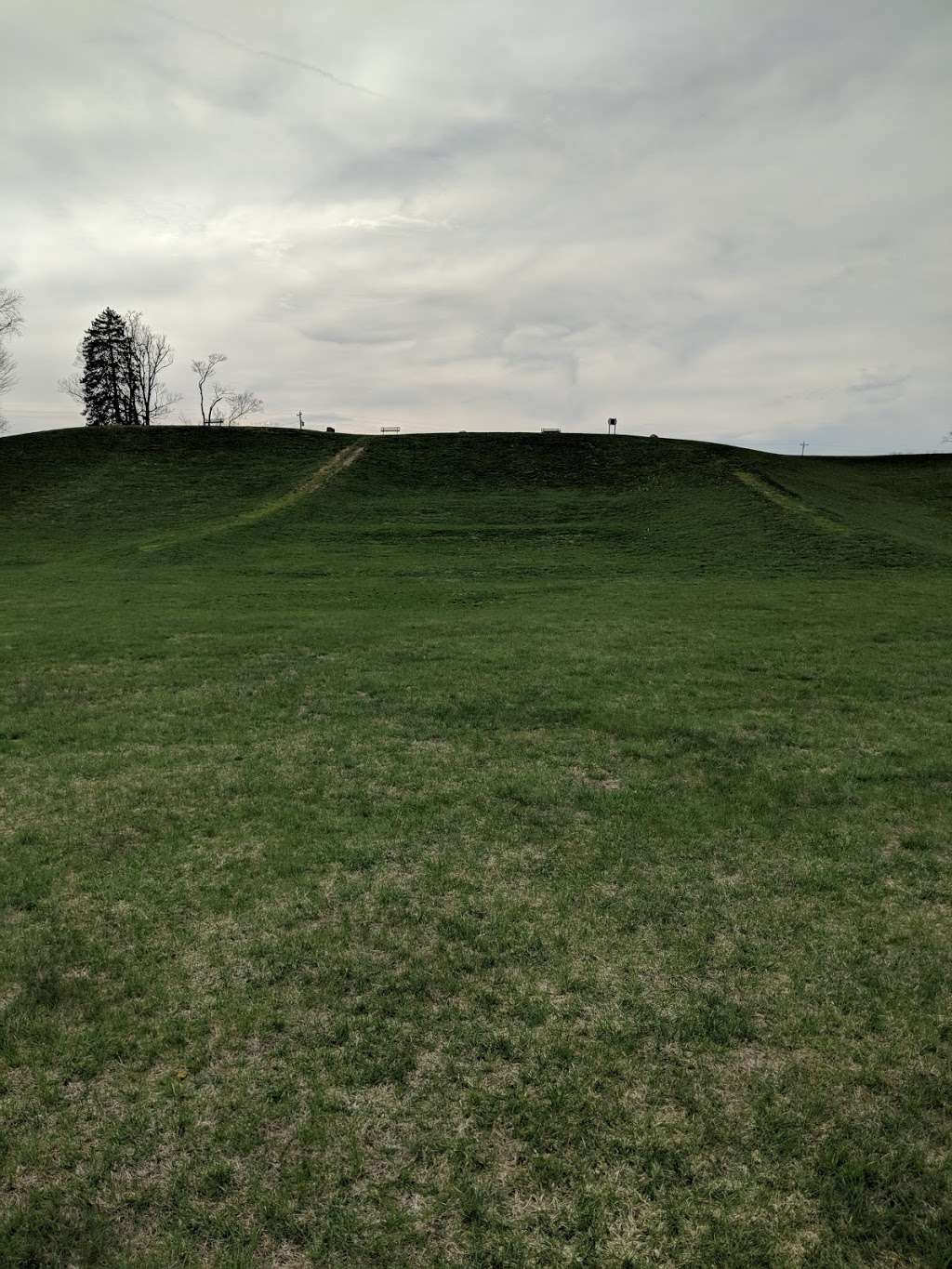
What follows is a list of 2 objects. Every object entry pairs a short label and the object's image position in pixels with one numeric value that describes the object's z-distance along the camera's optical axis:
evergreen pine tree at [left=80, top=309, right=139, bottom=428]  93.00
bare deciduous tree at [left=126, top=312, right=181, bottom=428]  95.65
